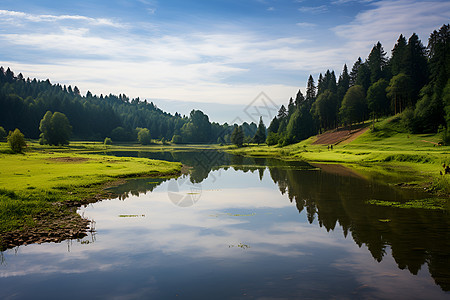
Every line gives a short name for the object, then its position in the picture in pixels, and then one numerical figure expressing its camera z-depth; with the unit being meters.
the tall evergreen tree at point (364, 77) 128.75
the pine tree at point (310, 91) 157.88
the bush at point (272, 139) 141.95
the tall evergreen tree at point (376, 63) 125.12
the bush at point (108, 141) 177.38
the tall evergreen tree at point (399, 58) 105.81
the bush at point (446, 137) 67.50
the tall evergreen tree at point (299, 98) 164.14
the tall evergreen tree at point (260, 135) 165.50
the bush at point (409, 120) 88.01
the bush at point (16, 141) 78.12
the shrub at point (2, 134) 129.88
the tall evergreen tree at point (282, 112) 176.31
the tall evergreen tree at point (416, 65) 103.25
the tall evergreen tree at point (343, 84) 134.25
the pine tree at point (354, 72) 141.75
